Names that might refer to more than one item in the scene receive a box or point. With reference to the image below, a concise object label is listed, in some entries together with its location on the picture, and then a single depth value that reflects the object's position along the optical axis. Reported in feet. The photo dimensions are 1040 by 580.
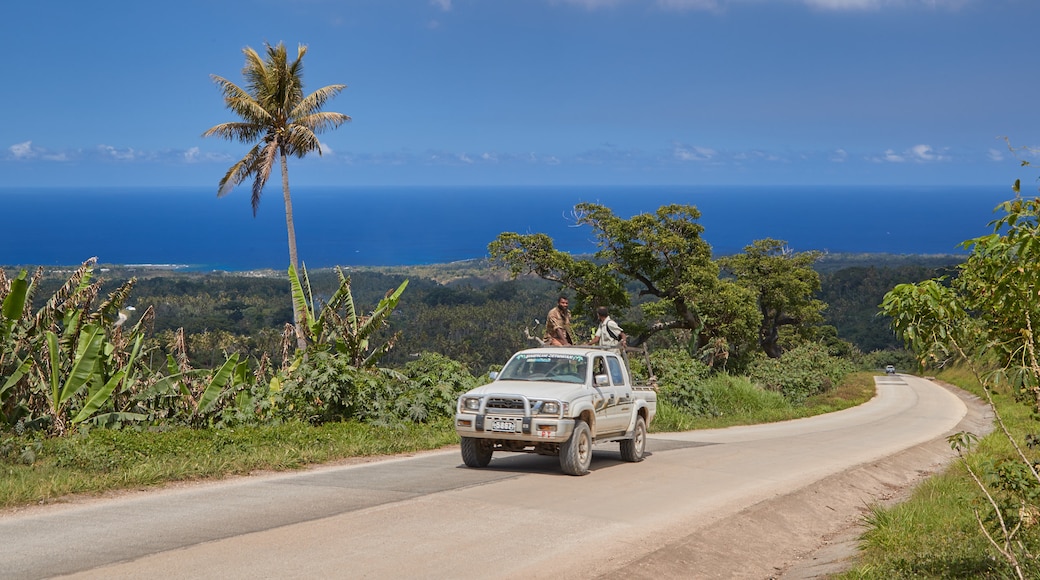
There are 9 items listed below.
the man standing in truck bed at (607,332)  58.34
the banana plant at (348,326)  67.00
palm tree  122.52
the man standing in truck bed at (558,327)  59.26
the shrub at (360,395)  59.16
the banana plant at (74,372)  51.70
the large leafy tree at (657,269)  154.30
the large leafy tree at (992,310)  22.35
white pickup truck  43.70
